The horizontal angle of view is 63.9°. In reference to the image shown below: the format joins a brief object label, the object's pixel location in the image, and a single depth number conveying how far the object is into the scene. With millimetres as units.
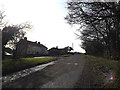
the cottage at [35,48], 49756
